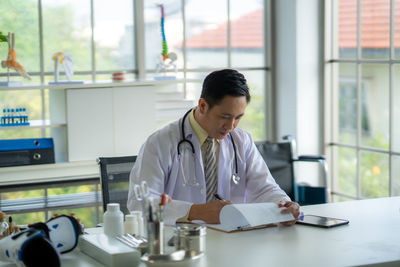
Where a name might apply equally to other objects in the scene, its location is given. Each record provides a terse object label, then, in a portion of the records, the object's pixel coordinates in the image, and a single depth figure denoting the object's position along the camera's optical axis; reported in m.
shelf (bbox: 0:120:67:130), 4.11
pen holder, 1.93
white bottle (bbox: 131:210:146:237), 2.23
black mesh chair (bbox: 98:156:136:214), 2.95
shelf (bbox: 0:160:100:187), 4.18
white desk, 2.02
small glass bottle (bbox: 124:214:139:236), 2.21
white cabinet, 4.29
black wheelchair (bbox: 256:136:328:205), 3.74
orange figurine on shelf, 4.10
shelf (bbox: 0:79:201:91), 4.17
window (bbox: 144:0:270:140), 4.73
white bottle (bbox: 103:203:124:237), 2.20
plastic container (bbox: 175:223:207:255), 2.02
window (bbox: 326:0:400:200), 4.22
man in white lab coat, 2.60
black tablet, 2.47
